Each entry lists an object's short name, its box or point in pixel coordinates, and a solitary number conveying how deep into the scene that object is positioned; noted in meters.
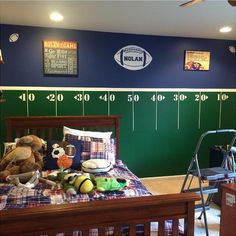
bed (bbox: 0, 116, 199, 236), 1.12
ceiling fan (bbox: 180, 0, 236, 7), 1.69
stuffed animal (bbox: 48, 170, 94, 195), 1.89
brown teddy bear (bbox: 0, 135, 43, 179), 2.36
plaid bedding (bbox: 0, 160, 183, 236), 1.65
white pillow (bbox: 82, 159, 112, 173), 2.42
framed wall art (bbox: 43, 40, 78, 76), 3.55
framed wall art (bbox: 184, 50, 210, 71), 4.11
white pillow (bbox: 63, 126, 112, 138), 2.88
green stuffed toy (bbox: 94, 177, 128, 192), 1.94
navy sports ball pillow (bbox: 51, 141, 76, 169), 2.46
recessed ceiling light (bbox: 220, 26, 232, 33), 3.51
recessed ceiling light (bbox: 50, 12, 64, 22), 2.95
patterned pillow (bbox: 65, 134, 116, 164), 2.69
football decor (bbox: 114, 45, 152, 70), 3.83
